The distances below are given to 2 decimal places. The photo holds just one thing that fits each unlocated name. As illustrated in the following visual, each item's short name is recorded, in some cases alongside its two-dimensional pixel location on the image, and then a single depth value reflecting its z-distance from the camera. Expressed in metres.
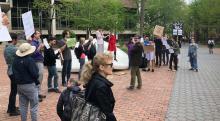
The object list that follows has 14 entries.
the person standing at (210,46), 25.44
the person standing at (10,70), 5.26
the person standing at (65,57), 7.61
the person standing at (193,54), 12.17
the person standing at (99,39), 11.59
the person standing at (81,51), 8.67
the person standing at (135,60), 7.85
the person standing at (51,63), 7.00
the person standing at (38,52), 6.18
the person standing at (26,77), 4.54
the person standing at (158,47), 12.43
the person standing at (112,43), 12.11
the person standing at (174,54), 12.05
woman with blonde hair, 2.83
